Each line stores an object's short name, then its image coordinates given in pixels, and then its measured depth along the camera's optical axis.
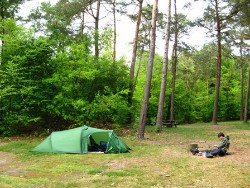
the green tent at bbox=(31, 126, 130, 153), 12.21
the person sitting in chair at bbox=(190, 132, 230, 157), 11.03
